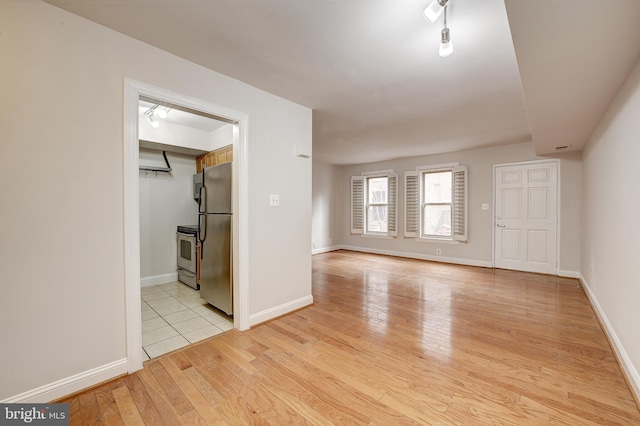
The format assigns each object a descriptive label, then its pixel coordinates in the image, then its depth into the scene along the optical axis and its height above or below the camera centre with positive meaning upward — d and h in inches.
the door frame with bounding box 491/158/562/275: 184.5 +4.7
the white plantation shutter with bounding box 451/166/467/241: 223.5 +5.7
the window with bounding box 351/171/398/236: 282.4 +7.0
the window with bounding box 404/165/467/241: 226.8 +7.2
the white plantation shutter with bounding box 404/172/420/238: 250.5 +6.2
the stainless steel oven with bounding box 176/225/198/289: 157.6 -27.6
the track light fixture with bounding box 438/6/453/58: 66.3 +43.3
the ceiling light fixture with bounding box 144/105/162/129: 134.9 +50.3
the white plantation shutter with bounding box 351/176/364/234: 294.2 +6.7
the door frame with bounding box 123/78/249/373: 75.8 +0.6
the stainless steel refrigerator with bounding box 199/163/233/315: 114.9 -12.5
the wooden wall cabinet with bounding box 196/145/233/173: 149.2 +32.7
